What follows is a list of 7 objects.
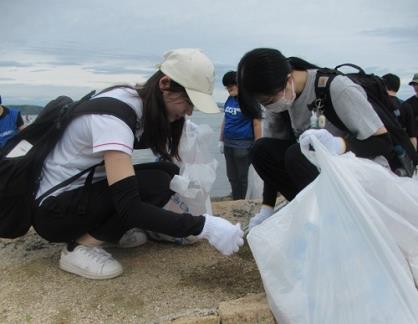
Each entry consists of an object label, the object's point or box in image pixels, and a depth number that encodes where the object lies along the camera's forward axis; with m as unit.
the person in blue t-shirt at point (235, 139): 3.74
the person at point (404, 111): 3.71
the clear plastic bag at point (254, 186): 3.45
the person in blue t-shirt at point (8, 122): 3.59
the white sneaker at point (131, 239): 2.20
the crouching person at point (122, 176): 1.63
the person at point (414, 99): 3.90
